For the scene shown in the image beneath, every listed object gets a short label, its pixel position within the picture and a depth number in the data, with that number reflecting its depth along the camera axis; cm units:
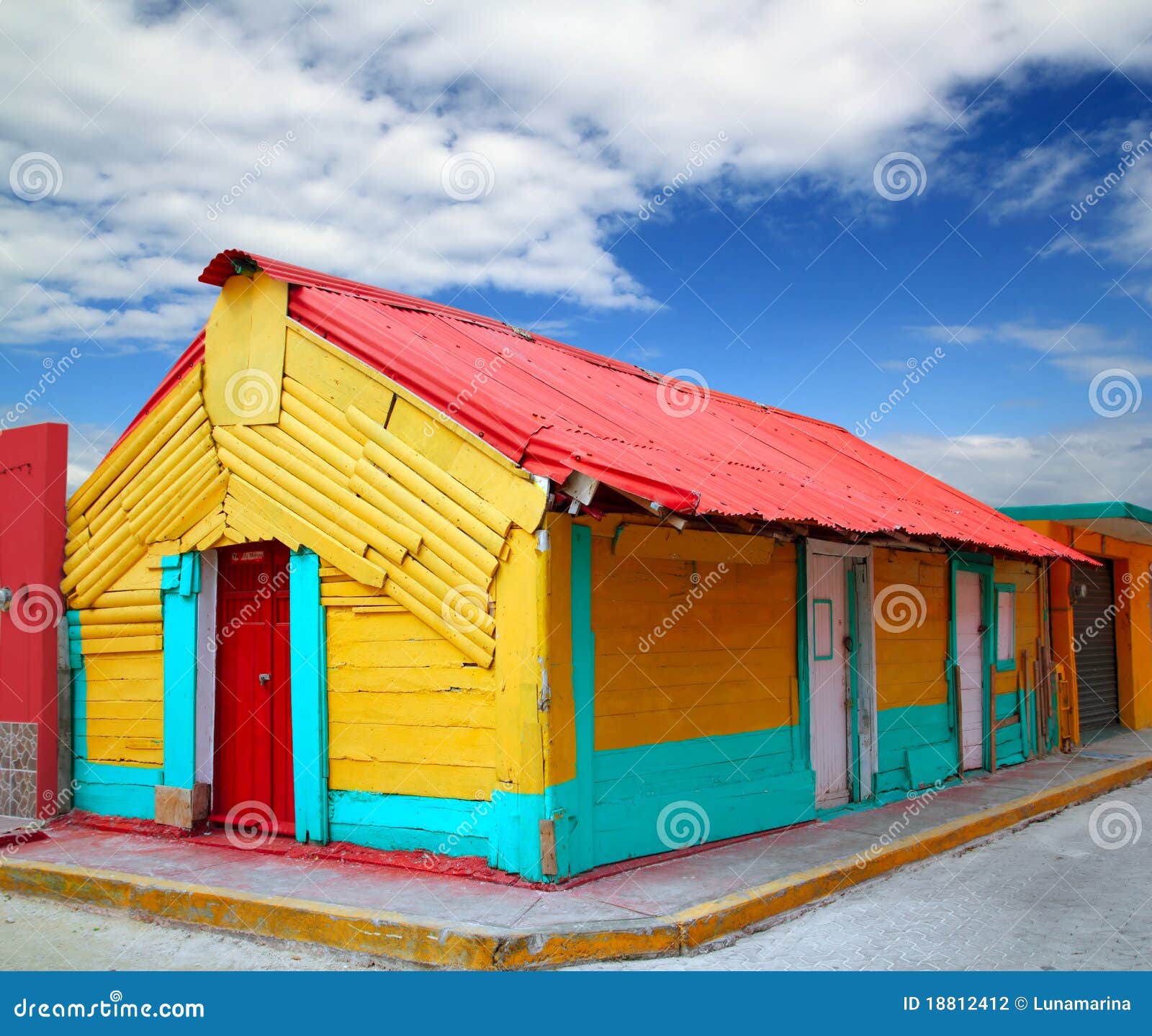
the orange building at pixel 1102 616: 1479
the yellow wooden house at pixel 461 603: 687
